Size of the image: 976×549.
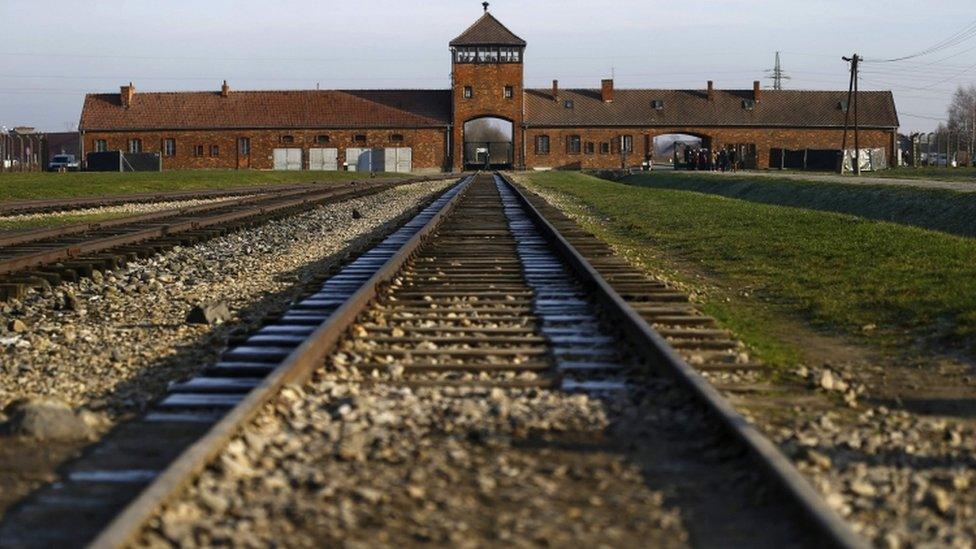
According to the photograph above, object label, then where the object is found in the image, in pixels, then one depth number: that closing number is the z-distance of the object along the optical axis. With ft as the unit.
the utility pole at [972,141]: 466.13
